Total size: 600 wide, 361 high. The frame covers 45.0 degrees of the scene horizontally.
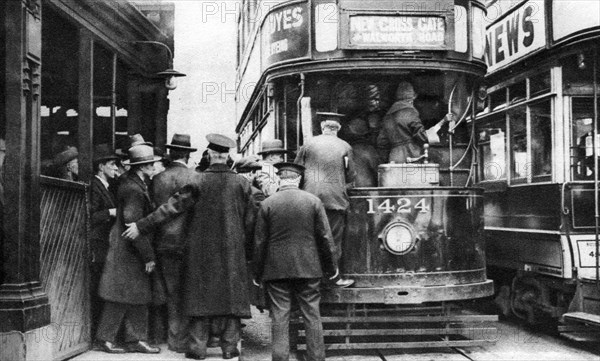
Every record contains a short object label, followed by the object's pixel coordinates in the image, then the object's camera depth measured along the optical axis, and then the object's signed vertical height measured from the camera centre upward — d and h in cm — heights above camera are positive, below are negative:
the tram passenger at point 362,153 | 763 +53
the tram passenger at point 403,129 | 727 +74
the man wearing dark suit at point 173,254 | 633 -44
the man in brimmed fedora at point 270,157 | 732 +47
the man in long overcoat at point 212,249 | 610 -39
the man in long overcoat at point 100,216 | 648 -11
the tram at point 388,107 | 684 +98
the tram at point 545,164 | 741 +43
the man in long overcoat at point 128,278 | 621 -64
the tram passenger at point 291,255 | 604 -44
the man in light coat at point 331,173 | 676 +28
